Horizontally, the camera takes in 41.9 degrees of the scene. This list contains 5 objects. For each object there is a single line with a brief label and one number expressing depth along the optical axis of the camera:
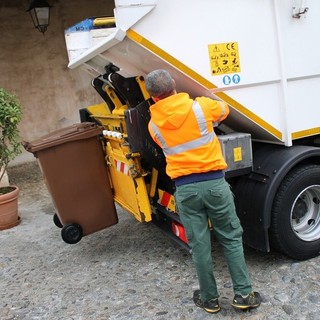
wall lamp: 6.59
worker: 2.51
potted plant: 4.98
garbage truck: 2.72
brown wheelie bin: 3.48
